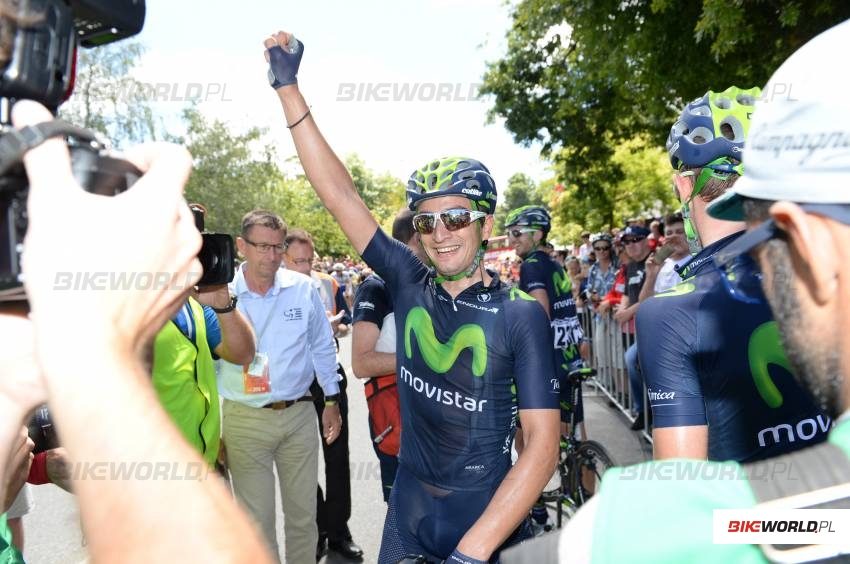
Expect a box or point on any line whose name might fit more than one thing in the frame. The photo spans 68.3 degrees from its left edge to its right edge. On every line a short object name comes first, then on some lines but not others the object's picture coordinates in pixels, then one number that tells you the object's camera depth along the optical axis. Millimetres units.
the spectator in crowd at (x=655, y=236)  10023
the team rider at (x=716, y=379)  1991
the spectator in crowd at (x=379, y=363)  4273
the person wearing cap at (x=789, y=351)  733
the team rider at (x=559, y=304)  5895
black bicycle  5004
